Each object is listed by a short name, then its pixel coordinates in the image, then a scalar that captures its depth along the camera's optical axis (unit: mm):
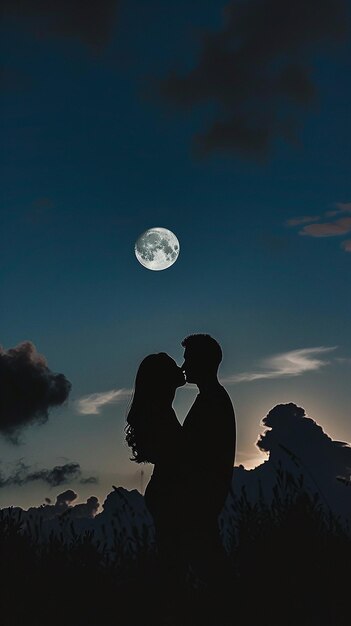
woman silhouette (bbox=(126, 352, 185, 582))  7387
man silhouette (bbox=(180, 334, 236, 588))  7246
